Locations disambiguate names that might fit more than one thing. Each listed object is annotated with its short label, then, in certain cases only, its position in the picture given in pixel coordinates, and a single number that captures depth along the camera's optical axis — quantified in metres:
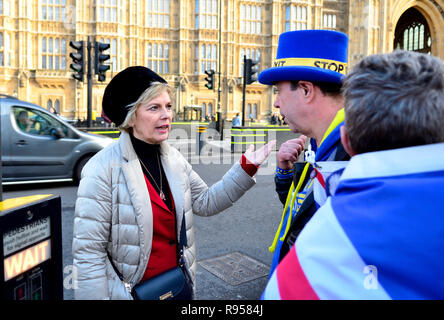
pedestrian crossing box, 1.29
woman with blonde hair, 1.73
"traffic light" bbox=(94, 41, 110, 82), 12.01
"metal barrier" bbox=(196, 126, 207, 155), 13.56
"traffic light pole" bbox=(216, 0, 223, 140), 22.05
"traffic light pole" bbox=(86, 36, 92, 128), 12.76
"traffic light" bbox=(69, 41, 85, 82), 11.96
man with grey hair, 0.70
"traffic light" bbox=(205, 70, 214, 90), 19.60
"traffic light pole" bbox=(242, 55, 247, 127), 15.63
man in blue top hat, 1.58
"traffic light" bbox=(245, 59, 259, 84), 15.41
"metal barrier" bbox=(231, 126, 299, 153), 14.71
